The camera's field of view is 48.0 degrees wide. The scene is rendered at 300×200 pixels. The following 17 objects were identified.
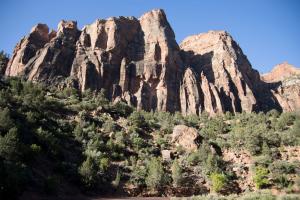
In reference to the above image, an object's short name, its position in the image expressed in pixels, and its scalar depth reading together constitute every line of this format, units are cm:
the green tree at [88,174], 3591
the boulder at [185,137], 4966
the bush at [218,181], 3853
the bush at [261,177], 3938
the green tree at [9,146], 2988
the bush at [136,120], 5728
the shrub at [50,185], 2995
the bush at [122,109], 6289
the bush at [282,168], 4144
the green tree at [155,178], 3809
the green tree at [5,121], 3477
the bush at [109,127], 5239
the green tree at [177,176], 3959
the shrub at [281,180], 3922
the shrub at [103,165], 3994
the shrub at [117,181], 3812
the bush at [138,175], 3940
